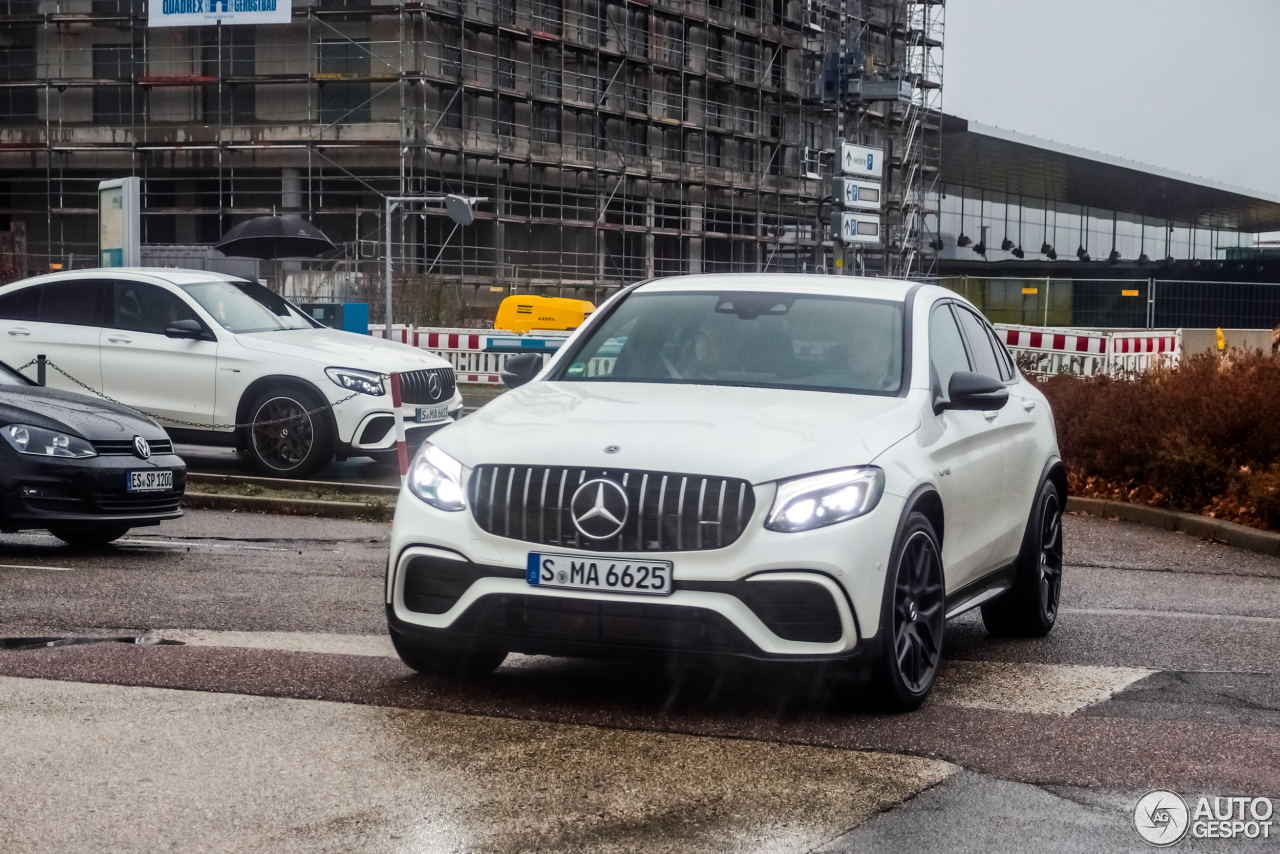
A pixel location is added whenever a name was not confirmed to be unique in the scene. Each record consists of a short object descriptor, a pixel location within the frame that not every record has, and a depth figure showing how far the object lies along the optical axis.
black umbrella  31.86
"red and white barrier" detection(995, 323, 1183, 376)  21.72
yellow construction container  37.59
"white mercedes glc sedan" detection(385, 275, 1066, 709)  5.46
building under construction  47.28
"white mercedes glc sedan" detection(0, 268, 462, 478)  14.09
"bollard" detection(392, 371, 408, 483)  12.15
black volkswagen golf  9.65
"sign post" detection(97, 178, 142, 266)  20.45
